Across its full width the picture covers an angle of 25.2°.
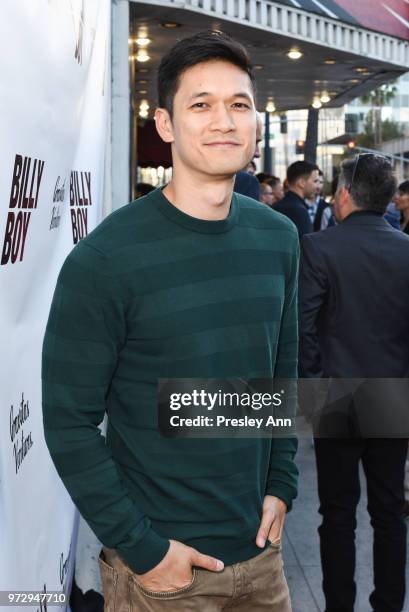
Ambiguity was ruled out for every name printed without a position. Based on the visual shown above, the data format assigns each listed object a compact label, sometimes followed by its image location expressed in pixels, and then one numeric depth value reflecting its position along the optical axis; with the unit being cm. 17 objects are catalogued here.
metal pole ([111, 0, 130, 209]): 593
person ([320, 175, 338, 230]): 981
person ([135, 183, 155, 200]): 1288
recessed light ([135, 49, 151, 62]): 1002
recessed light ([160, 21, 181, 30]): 779
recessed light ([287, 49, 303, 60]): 985
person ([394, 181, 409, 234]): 970
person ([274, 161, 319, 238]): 824
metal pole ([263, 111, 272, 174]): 3046
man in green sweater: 201
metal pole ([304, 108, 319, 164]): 2420
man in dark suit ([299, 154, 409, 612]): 390
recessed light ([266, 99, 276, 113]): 1628
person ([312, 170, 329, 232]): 980
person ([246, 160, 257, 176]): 952
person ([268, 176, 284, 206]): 1374
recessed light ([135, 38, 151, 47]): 896
